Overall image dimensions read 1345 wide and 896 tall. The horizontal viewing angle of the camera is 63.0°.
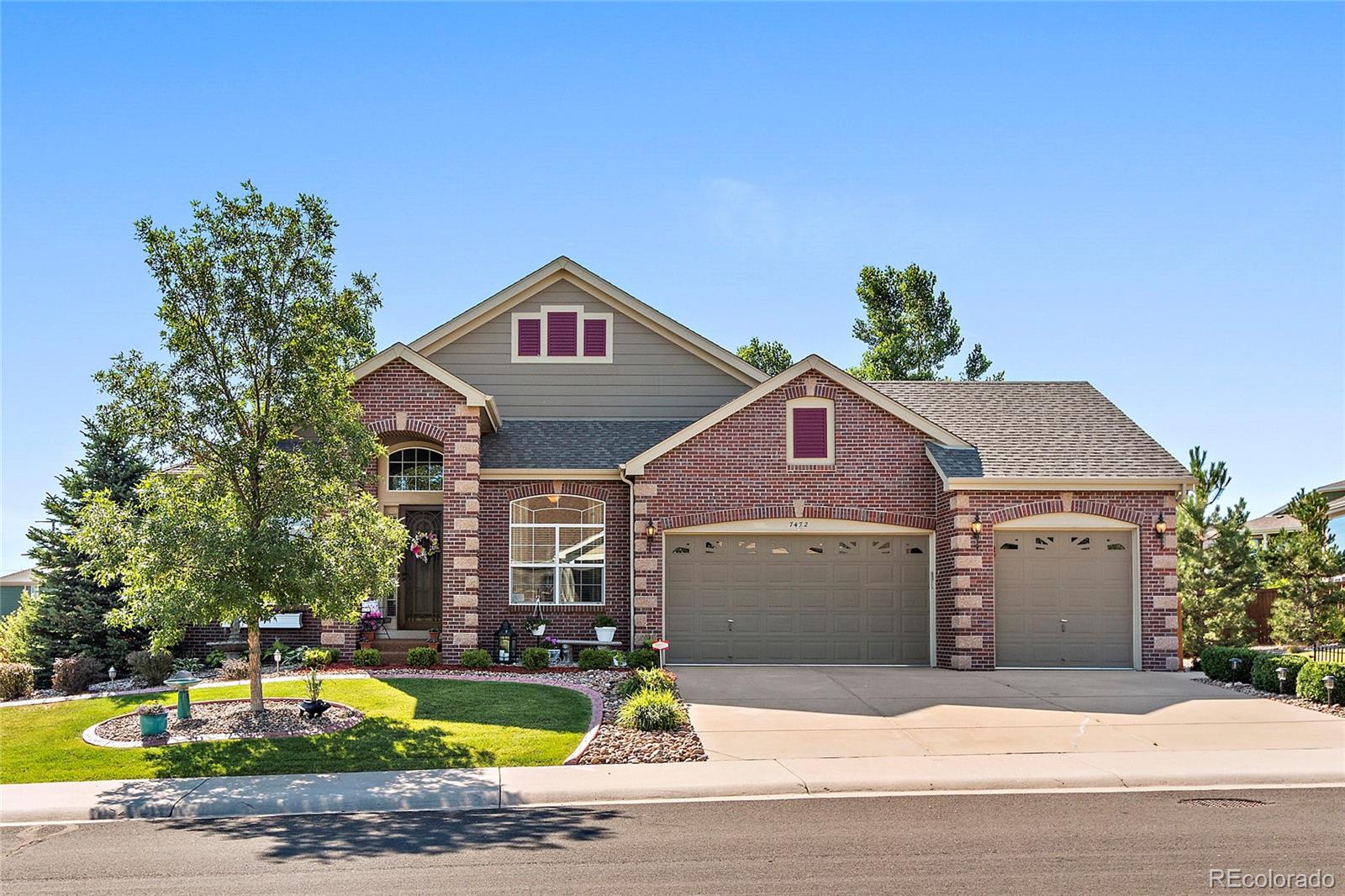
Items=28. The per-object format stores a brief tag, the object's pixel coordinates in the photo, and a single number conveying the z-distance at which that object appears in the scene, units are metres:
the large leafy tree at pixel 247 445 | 13.84
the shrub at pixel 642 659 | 19.03
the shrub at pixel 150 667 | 18.23
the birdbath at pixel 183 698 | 14.35
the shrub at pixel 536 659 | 19.42
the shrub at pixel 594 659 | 19.33
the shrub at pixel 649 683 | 15.74
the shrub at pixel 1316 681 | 15.81
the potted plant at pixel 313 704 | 14.50
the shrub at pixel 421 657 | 19.45
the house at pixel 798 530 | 20.23
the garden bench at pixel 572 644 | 20.62
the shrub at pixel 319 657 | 18.67
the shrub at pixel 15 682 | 18.02
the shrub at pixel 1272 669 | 16.91
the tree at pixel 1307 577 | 23.38
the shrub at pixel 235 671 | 18.61
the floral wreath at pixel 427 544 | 21.47
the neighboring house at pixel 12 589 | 32.88
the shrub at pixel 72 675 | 18.14
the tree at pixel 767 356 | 44.09
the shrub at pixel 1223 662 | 18.18
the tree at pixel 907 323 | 41.97
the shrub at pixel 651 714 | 13.75
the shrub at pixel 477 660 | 19.19
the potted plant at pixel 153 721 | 13.41
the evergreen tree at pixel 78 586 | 19.50
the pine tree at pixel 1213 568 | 23.62
